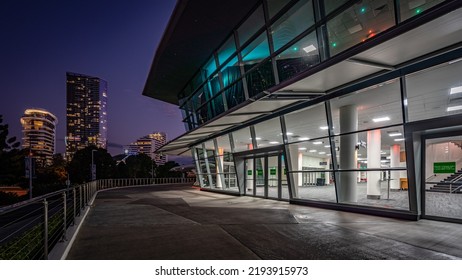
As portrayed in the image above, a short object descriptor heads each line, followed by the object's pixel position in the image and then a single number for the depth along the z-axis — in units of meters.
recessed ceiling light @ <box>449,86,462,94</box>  9.50
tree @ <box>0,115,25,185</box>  33.78
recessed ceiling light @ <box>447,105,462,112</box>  10.93
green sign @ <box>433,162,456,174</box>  8.08
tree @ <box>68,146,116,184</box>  47.47
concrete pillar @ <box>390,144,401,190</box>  20.20
